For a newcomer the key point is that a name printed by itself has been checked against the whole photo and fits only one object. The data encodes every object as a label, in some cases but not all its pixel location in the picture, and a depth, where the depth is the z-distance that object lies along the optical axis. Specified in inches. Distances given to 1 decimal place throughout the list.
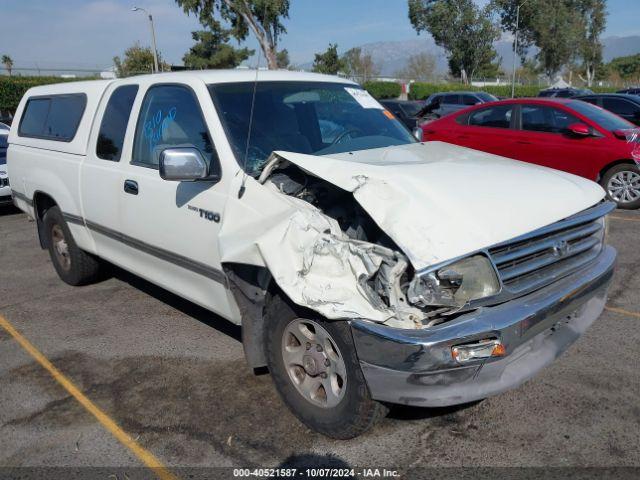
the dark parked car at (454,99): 749.9
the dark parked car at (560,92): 762.9
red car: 325.4
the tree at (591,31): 2191.2
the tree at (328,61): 1911.9
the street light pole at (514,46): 1508.1
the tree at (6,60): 1983.0
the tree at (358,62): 2625.5
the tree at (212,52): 2050.9
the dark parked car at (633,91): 852.0
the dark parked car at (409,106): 709.9
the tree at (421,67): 3070.9
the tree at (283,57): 1897.5
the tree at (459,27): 1817.2
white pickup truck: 102.7
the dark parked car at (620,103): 474.3
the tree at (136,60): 1242.6
